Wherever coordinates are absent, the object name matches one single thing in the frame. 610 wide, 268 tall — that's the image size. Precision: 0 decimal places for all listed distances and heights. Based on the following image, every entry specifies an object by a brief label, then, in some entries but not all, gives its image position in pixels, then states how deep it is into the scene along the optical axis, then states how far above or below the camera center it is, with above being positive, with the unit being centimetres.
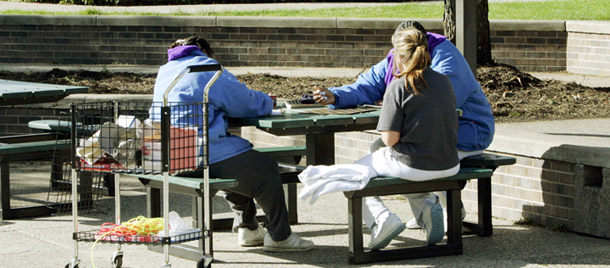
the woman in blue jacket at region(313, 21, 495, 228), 1220 +12
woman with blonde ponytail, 1094 -5
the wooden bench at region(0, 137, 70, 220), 1416 -31
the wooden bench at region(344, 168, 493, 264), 1112 -55
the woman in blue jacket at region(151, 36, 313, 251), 1145 -14
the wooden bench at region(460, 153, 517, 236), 1238 -51
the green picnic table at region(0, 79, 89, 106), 1537 +17
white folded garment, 1097 -36
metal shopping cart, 1024 -20
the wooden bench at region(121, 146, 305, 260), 1107 -44
